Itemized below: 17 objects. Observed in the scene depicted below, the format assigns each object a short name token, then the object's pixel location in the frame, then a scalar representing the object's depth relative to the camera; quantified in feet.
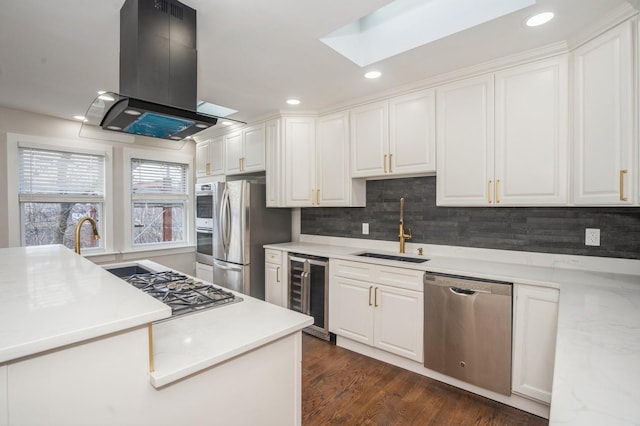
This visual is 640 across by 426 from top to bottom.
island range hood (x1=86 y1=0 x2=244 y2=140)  4.83
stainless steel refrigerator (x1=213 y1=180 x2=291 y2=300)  11.87
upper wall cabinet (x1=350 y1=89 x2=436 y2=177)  8.75
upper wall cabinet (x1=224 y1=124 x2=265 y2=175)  12.35
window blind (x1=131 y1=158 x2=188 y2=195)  13.75
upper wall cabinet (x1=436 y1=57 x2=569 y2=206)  6.85
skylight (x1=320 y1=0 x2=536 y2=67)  6.04
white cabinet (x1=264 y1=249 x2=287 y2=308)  11.32
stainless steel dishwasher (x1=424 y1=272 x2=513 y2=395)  6.77
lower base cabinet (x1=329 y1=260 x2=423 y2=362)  8.14
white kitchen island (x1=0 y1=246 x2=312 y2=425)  2.47
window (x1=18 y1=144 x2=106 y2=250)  11.12
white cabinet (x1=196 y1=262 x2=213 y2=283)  14.05
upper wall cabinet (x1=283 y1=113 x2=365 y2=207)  10.92
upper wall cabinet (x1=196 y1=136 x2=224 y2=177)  14.11
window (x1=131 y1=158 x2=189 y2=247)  13.74
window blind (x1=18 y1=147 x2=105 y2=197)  11.10
